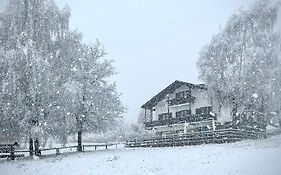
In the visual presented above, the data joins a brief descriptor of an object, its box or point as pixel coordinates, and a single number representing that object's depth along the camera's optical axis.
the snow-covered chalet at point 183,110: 46.03
